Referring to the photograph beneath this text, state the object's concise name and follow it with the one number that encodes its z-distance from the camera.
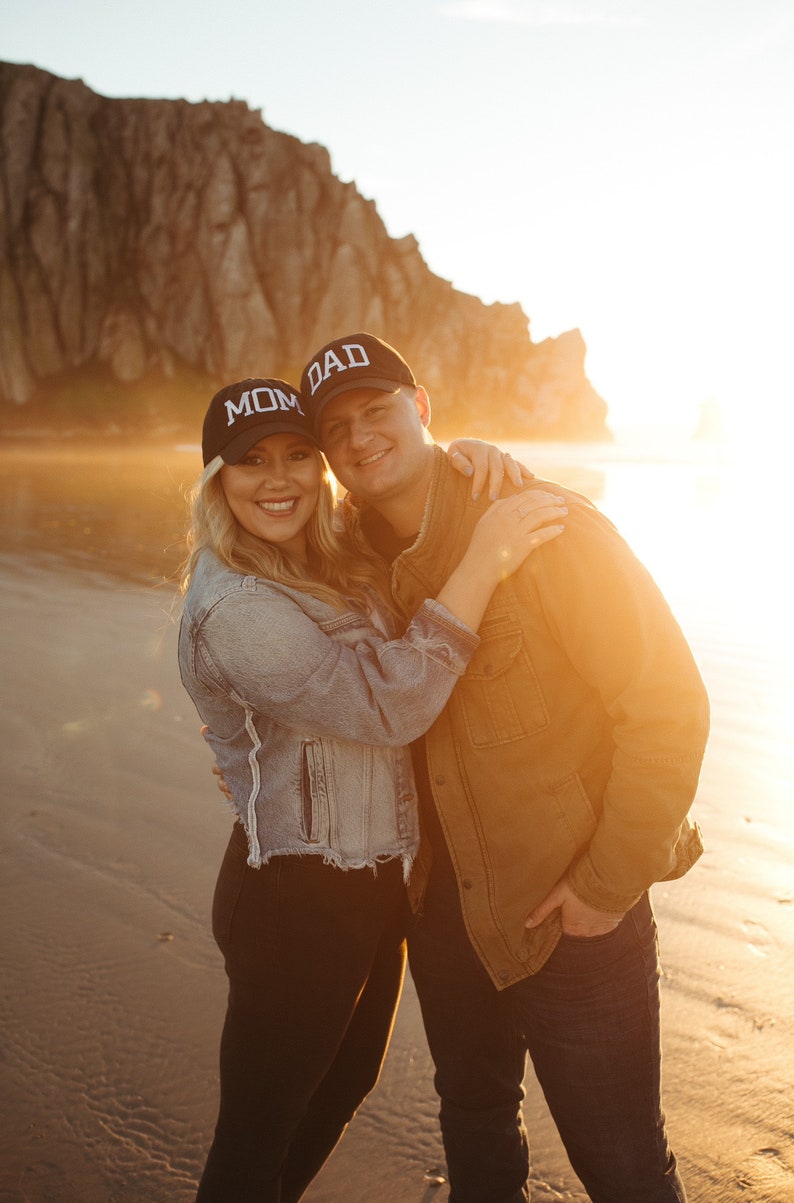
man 1.93
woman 2.02
